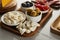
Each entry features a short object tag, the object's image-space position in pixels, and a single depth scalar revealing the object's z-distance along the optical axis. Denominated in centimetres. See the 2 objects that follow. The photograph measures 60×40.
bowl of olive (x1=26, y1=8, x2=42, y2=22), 91
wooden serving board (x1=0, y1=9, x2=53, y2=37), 88
